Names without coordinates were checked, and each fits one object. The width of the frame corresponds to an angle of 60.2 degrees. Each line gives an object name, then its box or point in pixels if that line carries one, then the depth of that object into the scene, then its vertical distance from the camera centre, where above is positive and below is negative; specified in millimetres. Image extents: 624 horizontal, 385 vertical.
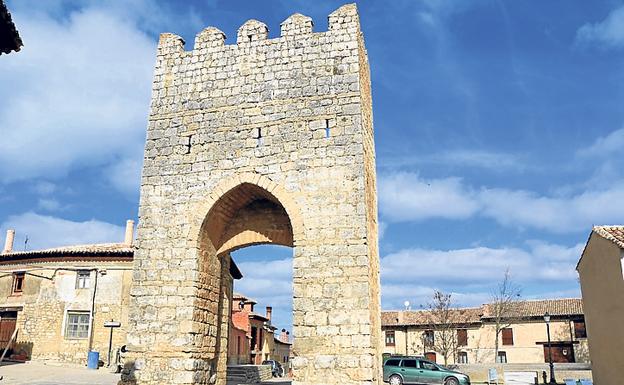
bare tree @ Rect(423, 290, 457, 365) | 33219 +1162
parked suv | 17719 -923
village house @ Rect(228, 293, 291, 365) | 27703 +512
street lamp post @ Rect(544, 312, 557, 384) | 17631 -791
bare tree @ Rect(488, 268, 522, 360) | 32916 +1839
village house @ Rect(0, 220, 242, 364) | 19531 +1435
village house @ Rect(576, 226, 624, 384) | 13141 +1219
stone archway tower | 9297 +2768
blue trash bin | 17656 -534
